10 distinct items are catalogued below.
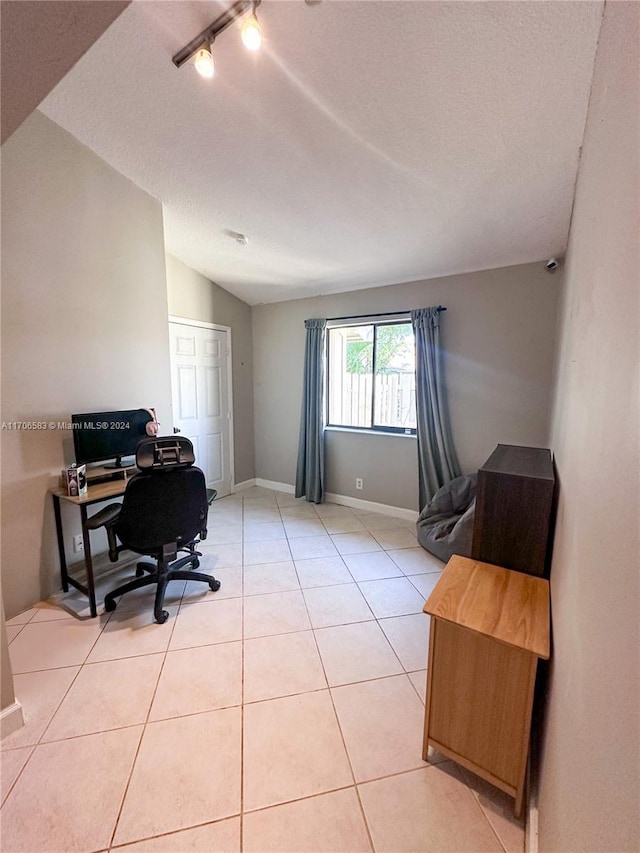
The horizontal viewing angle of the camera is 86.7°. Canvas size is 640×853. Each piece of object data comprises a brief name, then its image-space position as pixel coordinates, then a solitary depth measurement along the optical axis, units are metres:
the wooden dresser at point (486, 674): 1.08
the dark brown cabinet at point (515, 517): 1.37
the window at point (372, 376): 3.55
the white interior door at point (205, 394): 3.73
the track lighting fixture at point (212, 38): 1.23
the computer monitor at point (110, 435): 2.26
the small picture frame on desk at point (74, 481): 2.12
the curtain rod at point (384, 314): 3.40
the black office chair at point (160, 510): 1.95
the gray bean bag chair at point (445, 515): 2.73
